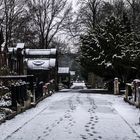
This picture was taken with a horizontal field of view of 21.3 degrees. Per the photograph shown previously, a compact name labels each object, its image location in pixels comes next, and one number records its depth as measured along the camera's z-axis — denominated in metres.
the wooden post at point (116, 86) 31.24
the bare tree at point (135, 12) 46.79
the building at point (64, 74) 71.45
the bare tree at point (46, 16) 52.21
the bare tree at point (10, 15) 47.48
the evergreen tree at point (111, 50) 33.21
